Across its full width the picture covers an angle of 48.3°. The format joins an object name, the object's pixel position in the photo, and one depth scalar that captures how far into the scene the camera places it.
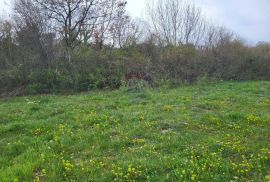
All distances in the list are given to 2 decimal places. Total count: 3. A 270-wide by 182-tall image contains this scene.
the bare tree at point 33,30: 19.05
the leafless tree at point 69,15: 20.14
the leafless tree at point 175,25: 27.78
